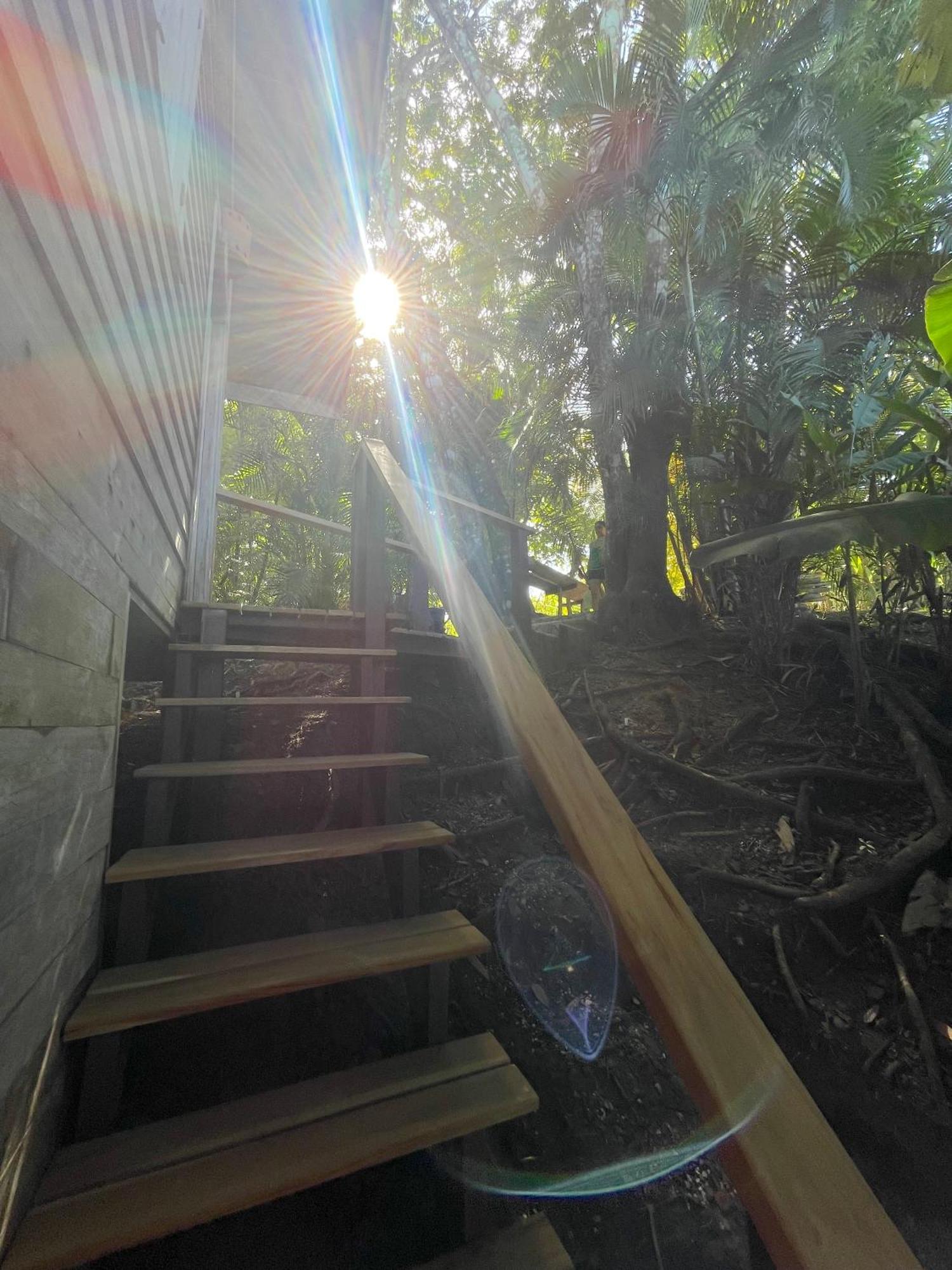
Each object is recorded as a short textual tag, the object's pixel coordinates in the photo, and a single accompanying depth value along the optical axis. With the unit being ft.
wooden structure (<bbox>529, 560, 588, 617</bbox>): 19.26
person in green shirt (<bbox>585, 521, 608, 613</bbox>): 22.85
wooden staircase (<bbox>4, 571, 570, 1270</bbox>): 3.47
